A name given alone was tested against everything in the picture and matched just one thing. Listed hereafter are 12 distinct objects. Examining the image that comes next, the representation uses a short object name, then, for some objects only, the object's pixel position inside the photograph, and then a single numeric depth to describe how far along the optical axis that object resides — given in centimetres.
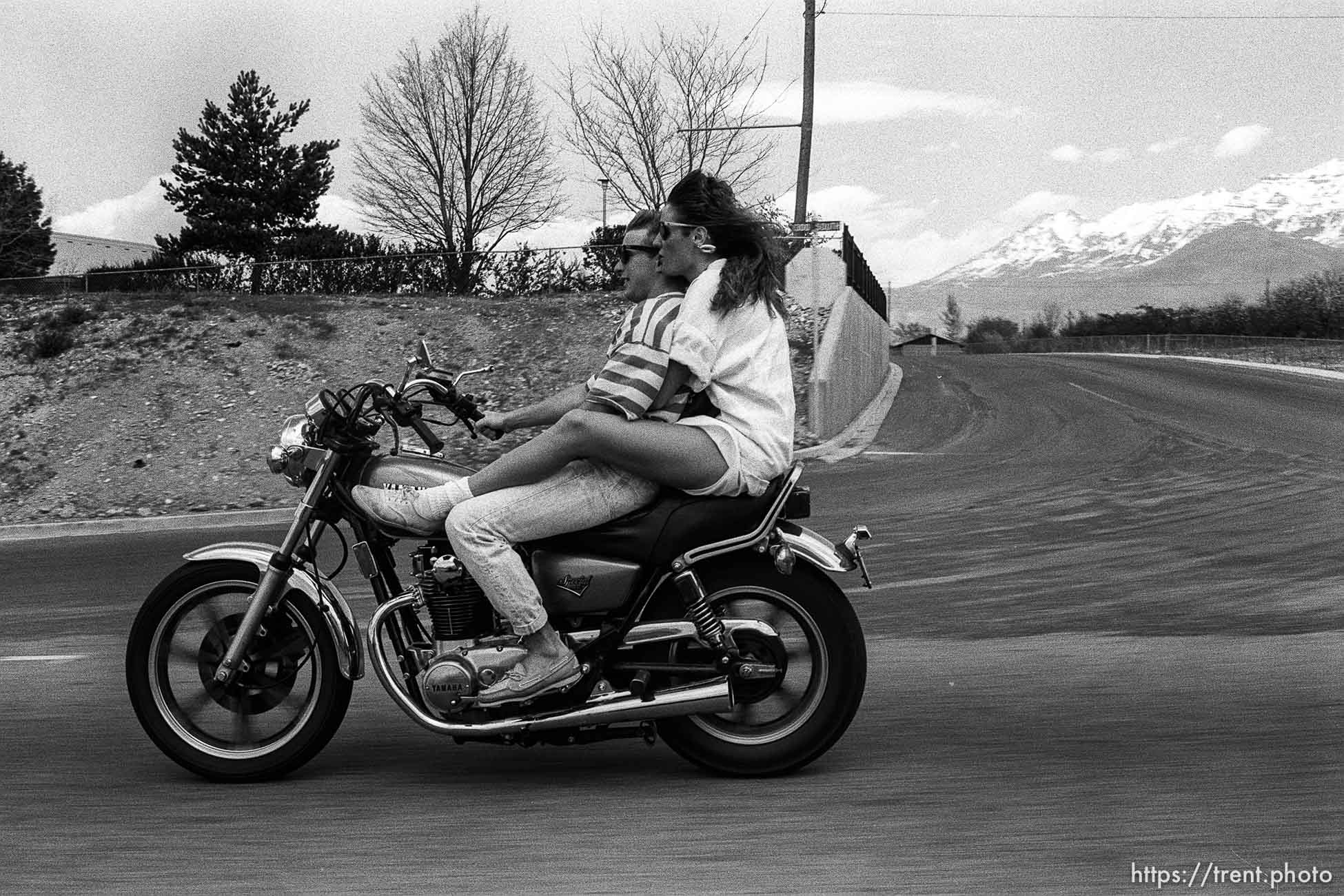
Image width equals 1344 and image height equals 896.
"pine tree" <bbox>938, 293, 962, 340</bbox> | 14788
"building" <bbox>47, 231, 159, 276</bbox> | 6525
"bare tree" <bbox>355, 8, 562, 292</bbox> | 5012
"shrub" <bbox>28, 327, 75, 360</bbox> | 2523
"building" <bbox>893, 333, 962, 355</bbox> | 11493
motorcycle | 477
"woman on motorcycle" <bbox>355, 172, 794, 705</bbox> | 466
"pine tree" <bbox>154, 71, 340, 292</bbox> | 5288
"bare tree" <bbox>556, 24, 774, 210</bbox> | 4381
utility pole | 3080
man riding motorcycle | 463
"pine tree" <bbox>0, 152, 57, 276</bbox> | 5284
